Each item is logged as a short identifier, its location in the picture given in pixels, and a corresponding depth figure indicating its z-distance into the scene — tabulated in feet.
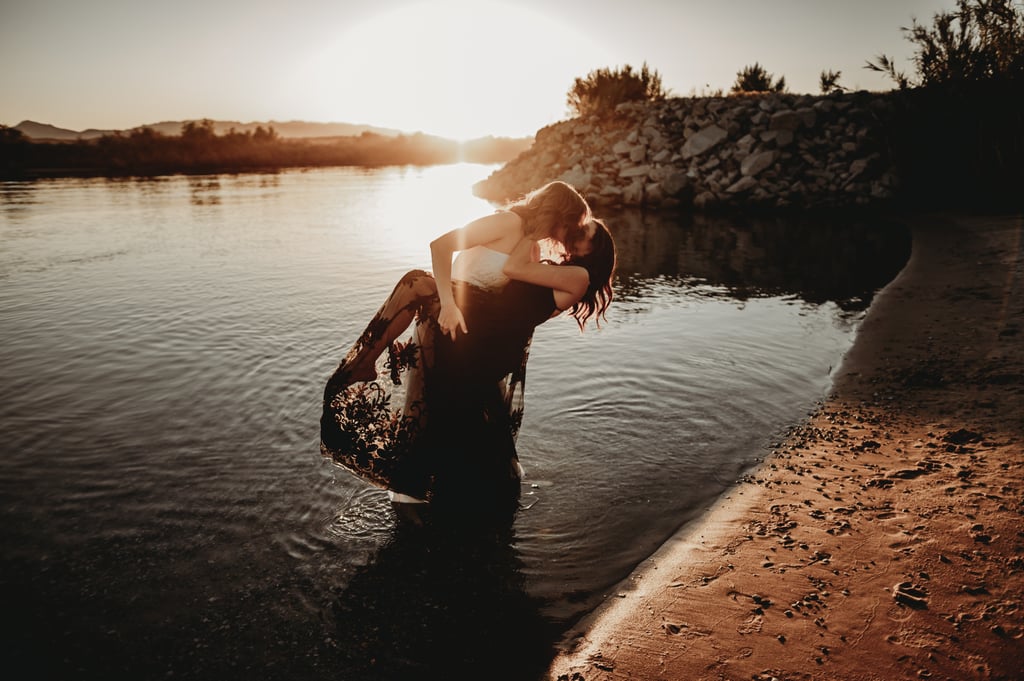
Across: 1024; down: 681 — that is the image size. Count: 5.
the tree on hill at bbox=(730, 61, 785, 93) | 108.66
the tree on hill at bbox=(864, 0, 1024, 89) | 56.08
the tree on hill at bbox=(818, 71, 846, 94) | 91.32
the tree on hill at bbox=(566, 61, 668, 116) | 104.68
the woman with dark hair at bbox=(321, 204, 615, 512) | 13.67
